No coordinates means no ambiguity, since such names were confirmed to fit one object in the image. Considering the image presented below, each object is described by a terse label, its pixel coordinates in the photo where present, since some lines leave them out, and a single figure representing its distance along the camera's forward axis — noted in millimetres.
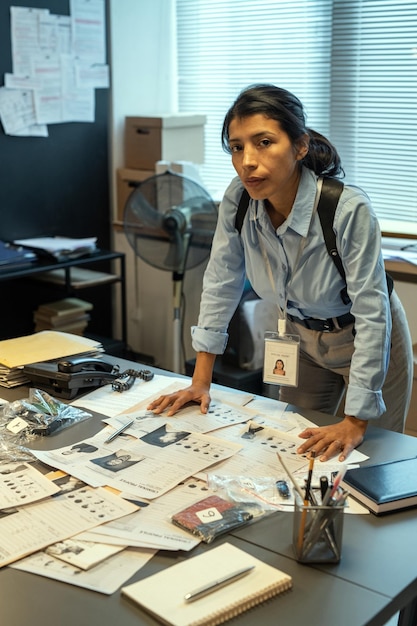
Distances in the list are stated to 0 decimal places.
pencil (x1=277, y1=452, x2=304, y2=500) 1286
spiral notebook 1121
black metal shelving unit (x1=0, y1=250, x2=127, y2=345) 3230
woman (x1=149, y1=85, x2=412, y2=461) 1741
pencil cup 1270
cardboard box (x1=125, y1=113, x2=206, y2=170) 3848
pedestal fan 3381
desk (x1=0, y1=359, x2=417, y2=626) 1142
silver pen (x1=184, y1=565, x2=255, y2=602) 1152
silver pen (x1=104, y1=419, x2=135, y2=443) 1733
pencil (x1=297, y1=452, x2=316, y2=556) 1267
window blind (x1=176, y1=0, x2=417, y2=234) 3363
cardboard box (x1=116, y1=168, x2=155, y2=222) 3926
